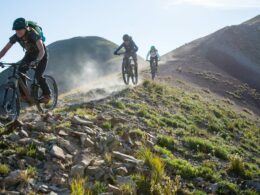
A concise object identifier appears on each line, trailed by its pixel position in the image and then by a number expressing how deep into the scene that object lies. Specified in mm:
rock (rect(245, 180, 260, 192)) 8622
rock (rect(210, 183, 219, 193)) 8129
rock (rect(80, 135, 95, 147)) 7955
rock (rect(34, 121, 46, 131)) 8140
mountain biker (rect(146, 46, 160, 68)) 23943
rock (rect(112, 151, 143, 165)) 7746
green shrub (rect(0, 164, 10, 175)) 6318
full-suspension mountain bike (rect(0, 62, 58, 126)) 7807
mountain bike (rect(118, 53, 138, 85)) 16791
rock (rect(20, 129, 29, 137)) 7638
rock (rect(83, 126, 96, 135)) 8587
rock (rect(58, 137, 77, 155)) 7567
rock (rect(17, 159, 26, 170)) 6572
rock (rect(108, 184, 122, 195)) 6517
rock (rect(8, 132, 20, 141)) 7435
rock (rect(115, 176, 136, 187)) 6825
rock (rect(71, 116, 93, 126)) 8897
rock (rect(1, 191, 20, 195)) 5776
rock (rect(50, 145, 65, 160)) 7147
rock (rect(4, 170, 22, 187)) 6088
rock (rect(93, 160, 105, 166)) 7301
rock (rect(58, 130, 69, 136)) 8083
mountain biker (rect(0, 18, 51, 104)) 7761
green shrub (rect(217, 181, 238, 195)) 8201
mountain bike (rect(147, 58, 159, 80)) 24592
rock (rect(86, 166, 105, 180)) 6994
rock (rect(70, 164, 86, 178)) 6763
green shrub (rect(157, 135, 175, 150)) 10048
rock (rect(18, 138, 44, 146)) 7301
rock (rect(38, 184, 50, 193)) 6144
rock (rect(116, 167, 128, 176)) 7265
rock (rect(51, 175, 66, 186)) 6487
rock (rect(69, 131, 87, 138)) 8162
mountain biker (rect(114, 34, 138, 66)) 16007
